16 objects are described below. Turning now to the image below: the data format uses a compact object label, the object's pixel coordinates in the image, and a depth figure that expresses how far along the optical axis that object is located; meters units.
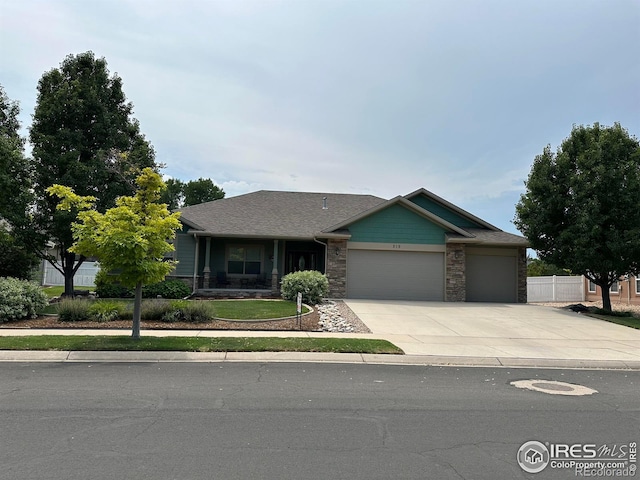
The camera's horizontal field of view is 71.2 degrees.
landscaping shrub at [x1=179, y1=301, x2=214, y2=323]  13.48
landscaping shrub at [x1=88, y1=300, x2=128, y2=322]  13.20
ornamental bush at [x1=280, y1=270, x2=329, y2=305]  18.18
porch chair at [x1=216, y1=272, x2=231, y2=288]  23.33
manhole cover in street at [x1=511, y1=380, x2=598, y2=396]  7.21
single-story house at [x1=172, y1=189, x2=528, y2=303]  21.33
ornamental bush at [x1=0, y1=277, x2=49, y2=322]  12.75
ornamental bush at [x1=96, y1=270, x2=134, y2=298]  18.80
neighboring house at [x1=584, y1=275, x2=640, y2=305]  26.58
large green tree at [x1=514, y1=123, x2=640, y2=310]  17.52
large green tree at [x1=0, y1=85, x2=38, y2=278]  14.44
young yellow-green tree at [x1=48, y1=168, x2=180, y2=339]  9.75
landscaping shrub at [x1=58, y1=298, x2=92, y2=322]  13.06
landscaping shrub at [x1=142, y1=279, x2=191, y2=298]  19.06
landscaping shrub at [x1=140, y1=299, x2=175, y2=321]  13.52
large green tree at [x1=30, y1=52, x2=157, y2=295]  17.05
